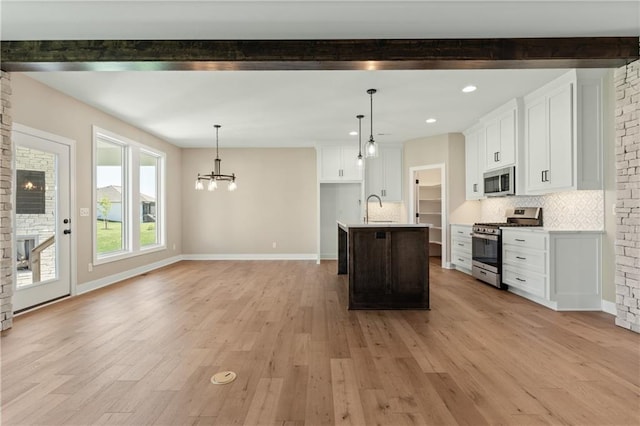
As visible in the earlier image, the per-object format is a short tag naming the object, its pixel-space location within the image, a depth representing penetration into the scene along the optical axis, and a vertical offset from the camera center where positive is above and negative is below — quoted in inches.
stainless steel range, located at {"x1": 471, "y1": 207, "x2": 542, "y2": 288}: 183.9 -18.0
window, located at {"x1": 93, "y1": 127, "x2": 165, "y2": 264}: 204.8 +12.5
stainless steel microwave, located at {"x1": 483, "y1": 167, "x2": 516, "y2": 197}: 186.5 +19.2
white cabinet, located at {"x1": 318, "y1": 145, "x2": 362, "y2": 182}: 287.6 +47.8
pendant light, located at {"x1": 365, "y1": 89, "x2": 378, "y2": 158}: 155.6 +31.9
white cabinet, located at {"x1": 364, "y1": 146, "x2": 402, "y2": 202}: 289.7 +35.1
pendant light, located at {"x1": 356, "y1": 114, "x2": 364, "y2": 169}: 193.6 +63.2
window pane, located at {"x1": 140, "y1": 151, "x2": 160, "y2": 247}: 255.6 +12.7
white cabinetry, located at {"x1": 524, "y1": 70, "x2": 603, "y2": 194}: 144.9 +38.6
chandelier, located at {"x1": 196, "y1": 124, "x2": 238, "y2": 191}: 230.4 +27.0
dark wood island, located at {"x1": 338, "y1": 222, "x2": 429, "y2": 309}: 147.9 -26.1
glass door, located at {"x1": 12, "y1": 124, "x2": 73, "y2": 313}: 145.6 -1.2
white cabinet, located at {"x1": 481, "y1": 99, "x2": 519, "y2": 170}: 183.9 +47.6
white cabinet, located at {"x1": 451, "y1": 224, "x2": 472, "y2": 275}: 227.6 -26.0
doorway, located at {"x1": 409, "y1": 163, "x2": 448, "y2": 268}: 327.3 +9.7
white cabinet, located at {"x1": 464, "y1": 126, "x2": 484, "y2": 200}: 223.6 +37.4
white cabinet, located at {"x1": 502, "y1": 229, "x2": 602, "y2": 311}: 145.8 -26.4
